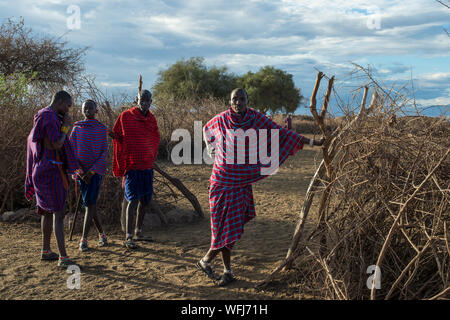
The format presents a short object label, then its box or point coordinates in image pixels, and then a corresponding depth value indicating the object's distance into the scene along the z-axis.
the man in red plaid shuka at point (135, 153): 5.11
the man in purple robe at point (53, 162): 4.15
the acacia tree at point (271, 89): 33.72
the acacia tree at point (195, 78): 31.11
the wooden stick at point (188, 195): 6.42
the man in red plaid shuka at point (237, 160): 3.84
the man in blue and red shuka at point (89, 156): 4.91
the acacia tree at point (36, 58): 18.95
